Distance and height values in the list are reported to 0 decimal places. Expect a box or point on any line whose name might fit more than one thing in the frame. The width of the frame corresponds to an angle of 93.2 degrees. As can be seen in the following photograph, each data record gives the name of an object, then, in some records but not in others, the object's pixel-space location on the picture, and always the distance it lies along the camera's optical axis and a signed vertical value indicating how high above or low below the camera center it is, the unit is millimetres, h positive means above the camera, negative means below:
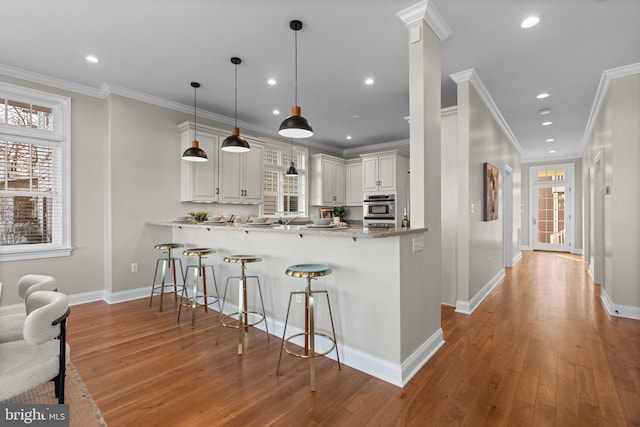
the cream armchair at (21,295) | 1779 -514
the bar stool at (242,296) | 2629 -760
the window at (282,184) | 6422 +672
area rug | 1791 -1209
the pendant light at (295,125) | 2732 +831
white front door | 8820 +162
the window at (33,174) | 3566 +516
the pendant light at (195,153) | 3971 +807
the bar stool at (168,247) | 3798 -408
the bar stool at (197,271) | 3201 -649
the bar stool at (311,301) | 2105 -661
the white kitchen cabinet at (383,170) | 6211 +915
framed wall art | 4469 +335
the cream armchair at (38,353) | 1346 -702
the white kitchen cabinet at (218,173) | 4719 +692
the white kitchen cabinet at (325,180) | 7098 +803
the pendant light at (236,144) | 3662 +861
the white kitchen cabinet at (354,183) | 7535 +763
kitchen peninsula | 2219 -615
